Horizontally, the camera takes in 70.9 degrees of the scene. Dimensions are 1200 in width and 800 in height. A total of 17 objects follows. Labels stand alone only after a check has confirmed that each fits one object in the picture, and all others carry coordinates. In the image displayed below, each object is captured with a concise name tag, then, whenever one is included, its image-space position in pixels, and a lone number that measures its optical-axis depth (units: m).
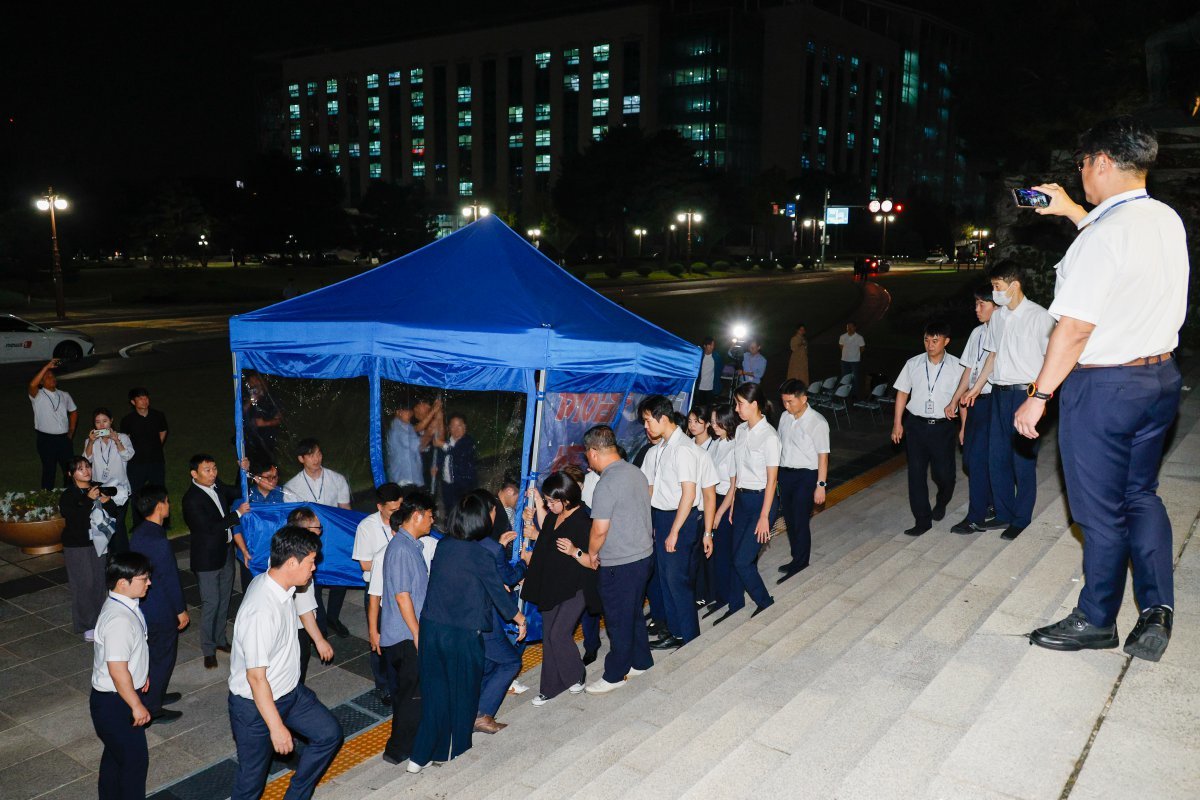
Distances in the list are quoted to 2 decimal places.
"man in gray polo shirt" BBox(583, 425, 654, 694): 5.46
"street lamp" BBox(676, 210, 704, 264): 72.56
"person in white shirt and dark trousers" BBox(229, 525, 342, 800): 4.29
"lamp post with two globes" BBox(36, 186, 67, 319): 34.81
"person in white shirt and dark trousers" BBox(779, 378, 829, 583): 7.02
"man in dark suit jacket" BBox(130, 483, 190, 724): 5.76
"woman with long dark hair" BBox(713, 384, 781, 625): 6.55
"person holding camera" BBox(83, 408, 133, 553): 8.34
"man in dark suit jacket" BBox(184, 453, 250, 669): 6.55
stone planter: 8.83
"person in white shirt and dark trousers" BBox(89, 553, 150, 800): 4.59
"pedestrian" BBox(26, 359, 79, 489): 10.09
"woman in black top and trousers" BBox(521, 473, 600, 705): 5.53
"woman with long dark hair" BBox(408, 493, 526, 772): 4.86
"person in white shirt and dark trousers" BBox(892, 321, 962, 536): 7.20
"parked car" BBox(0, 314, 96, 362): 23.30
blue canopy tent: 7.08
